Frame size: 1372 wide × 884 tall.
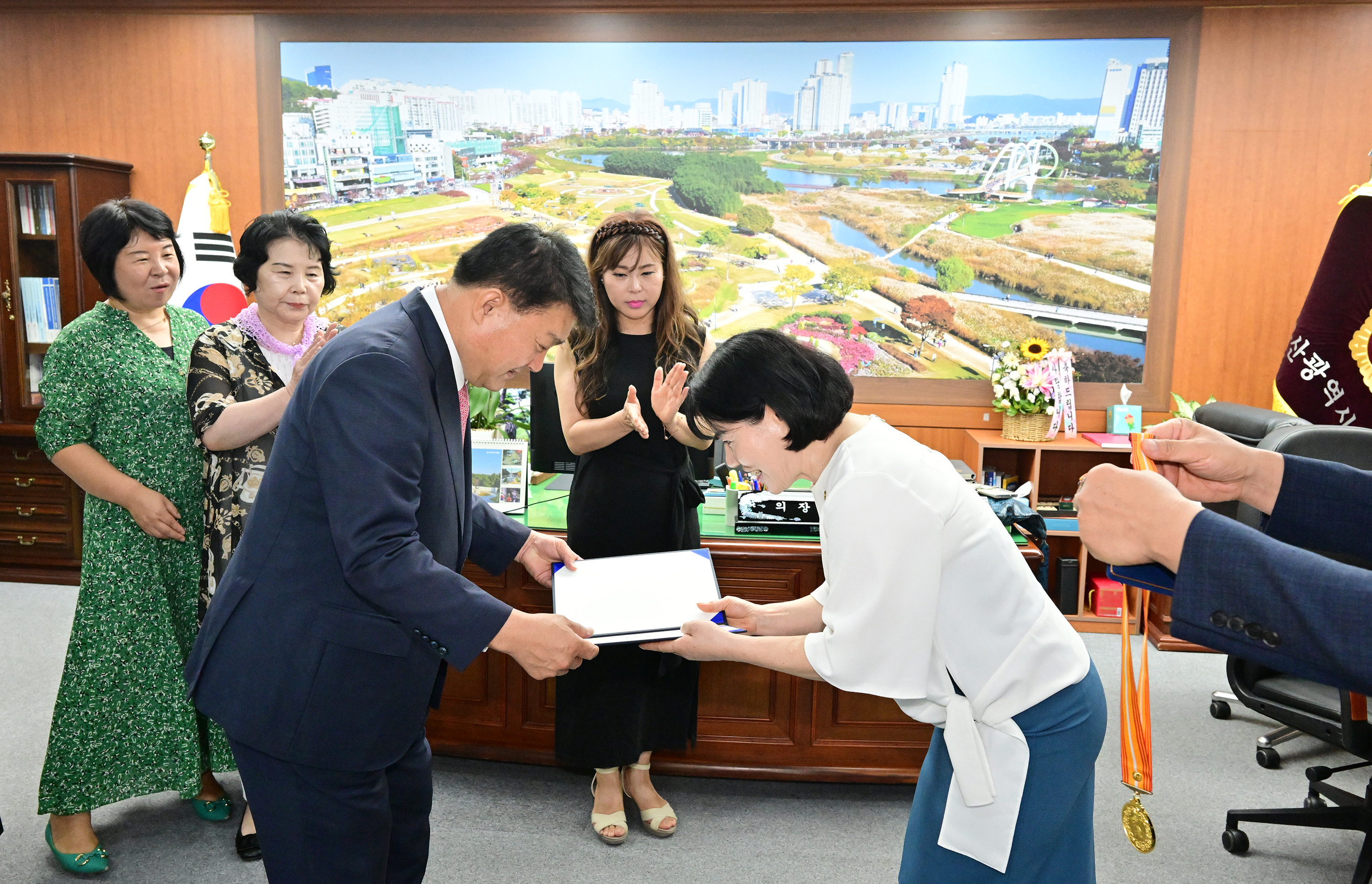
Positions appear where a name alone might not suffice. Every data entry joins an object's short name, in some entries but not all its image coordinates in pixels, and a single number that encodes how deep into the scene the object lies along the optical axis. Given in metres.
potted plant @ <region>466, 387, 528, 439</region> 3.66
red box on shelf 4.62
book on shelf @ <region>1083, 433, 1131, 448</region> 4.62
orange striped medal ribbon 1.40
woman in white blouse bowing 1.35
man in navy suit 1.38
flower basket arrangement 4.71
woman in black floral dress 2.35
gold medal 1.63
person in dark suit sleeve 0.77
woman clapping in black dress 2.61
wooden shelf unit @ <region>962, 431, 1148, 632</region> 4.65
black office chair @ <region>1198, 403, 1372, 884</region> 2.44
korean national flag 4.84
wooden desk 2.88
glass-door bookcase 4.95
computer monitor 3.03
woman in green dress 2.44
